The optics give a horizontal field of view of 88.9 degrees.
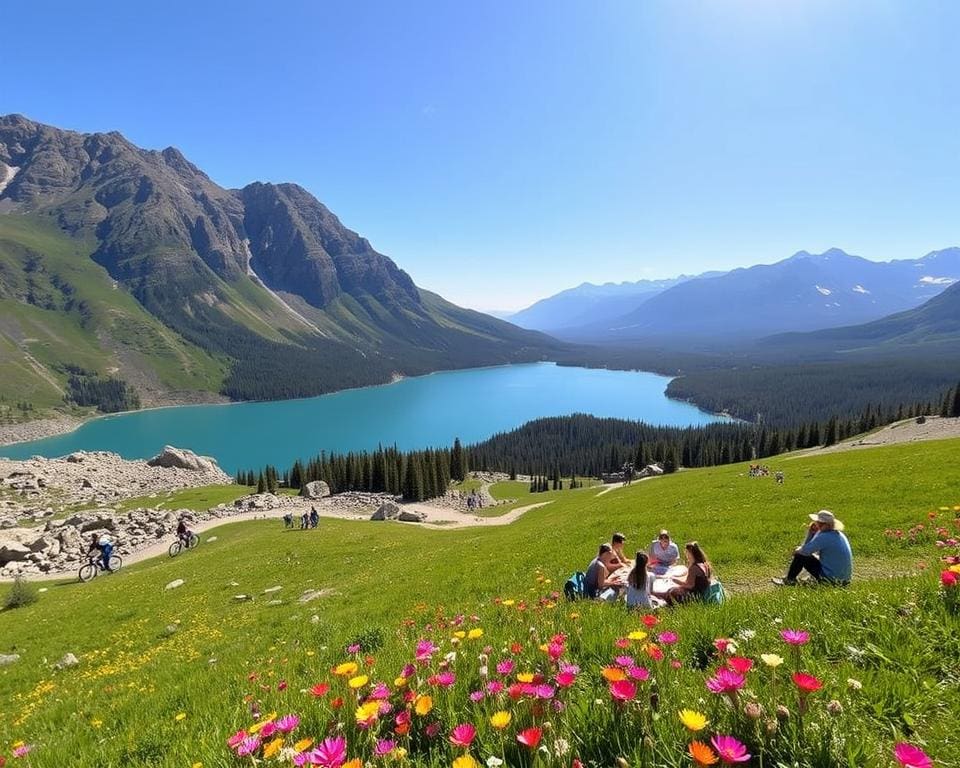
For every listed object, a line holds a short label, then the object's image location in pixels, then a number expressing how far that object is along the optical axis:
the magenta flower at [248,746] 2.67
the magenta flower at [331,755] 2.34
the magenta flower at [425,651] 3.68
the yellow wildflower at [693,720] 2.11
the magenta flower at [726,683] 2.39
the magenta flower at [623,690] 2.49
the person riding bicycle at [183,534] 41.35
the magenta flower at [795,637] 2.82
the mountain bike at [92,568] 35.47
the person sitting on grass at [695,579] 8.68
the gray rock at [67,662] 13.75
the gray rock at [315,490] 81.94
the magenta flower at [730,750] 1.92
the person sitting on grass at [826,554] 8.97
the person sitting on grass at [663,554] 11.93
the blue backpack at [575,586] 9.32
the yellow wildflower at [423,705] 2.74
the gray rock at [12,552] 41.59
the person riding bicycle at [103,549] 36.38
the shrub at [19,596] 28.27
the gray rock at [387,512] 58.91
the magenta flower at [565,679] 2.77
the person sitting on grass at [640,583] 7.86
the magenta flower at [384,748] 2.58
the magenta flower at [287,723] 2.89
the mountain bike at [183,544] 41.47
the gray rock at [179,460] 124.12
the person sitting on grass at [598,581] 9.78
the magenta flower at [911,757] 1.98
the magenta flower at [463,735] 2.40
